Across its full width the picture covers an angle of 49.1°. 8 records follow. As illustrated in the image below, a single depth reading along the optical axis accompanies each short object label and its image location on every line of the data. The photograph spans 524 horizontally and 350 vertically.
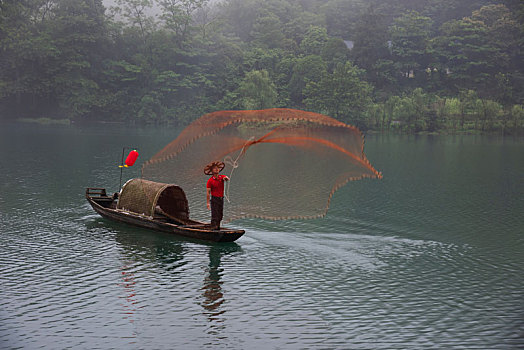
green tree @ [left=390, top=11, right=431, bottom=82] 100.12
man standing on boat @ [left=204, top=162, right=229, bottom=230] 19.84
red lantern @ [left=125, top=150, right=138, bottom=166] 21.78
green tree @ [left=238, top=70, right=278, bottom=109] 94.12
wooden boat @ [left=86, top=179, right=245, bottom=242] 20.55
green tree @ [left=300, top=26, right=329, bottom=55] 106.12
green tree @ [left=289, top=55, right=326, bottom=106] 96.56
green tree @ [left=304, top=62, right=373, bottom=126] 89.56
